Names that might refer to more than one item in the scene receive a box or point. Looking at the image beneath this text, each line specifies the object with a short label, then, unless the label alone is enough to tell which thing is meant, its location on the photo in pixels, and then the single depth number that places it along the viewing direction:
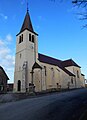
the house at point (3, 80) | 19.24
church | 19.04
